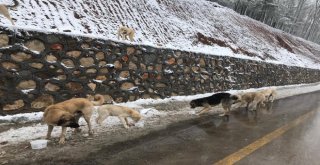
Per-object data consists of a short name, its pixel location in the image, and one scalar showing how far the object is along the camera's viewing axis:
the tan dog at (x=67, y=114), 5.64
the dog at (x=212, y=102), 9.66
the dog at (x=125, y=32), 11.01
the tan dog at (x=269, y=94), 12.47
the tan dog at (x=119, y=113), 7.06
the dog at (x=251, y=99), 11.17
